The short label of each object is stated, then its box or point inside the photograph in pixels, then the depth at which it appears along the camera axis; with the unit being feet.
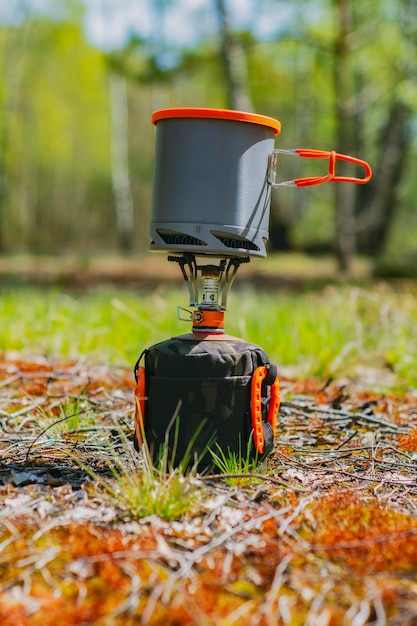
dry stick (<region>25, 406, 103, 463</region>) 7.83
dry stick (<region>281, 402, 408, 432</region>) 9.61
